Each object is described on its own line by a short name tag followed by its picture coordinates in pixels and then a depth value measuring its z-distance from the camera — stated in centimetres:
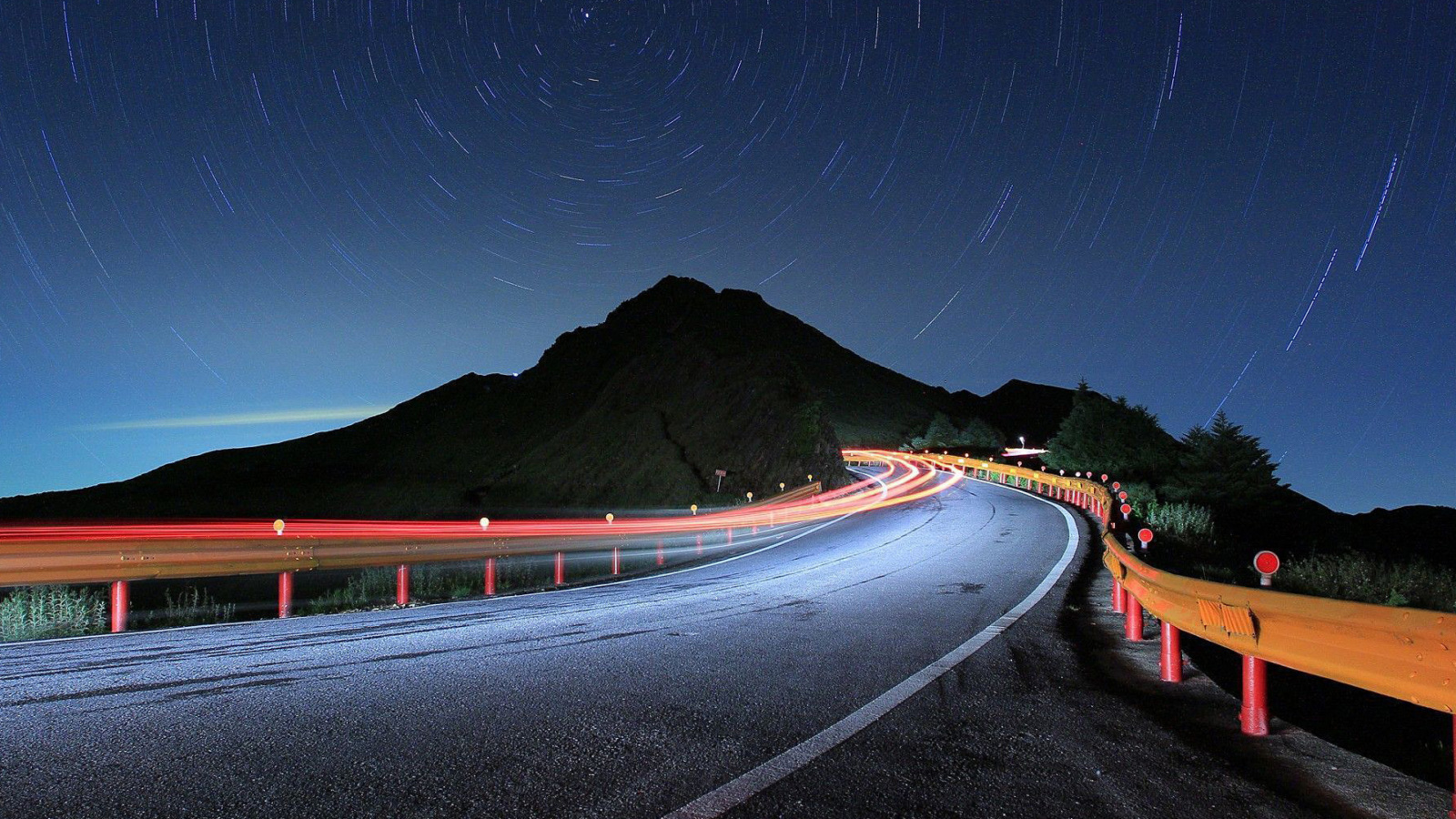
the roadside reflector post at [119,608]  877
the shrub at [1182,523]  1728
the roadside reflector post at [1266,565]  517
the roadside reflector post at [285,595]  1012
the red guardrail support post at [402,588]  1102
